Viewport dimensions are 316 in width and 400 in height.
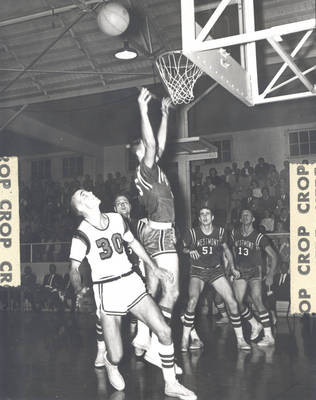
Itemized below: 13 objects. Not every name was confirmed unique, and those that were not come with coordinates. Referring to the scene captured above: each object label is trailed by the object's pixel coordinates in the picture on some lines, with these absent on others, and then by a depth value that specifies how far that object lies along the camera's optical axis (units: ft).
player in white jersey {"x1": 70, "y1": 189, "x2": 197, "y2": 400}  16.71
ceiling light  32.47
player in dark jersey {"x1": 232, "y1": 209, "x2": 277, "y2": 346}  26.28
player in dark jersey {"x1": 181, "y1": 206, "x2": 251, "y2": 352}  24.44
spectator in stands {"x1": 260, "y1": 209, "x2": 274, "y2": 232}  45.37
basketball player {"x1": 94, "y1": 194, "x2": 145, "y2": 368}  22.15
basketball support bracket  15.57
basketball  29.27
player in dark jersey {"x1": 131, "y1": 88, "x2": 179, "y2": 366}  19.48
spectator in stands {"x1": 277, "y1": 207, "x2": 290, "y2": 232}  43.24
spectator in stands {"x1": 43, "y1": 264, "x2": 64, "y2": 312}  45.85
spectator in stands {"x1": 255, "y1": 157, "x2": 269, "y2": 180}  53.57
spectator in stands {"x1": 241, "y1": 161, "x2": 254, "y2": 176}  54.95
